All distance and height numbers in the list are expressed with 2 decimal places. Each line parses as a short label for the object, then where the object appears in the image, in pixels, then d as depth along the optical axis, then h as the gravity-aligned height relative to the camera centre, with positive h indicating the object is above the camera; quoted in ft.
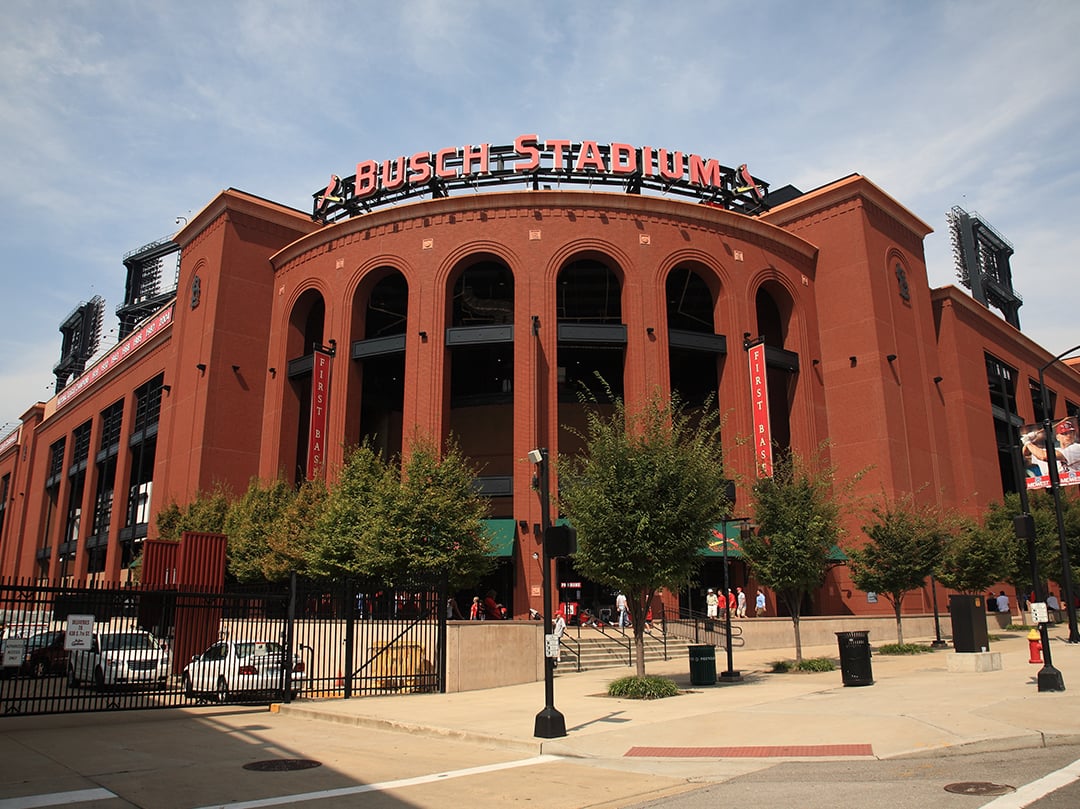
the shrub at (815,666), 76.43 -5.17
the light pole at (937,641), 102.36 -4.20
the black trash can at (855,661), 60.54 -3.77
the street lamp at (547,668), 41.55 -2.92
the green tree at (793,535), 77.56 +6.39
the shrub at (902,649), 94.53 -4.68
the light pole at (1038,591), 51.26 +0.99
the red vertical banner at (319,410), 129.08 +29.61
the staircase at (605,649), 86.84 -4.44
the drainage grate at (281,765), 35.09 -6.34
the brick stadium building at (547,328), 126.11 +44.68
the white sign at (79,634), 48.03 -1.30
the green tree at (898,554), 95.50 +5.73
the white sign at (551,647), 43.11 -1.92
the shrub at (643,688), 58.80 -5.47
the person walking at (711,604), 112.68 +0.39
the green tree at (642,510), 61.77 +6.96
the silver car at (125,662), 57.52 -3.60
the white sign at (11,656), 46.42 -2.42
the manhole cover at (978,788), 28.30 -5.97
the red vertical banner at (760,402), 122.93 +29.11
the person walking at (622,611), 104.58 -0.42
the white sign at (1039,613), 56.03 -0.50
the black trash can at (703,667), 66.13 -4.50
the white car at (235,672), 57.98 -4.15
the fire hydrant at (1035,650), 69.14 -3.58
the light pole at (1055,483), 75.32 +11.44
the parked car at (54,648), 71.74 -3.16
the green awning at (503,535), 112.57 +9.53
